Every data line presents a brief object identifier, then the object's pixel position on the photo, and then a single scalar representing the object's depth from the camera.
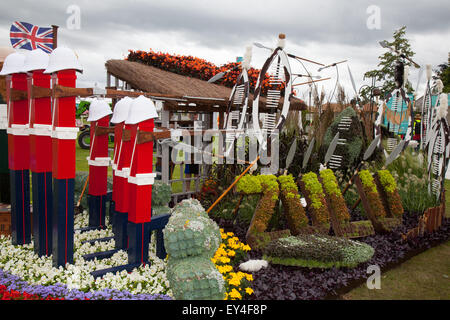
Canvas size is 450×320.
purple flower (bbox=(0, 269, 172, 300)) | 3.10
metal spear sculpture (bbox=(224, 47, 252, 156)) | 5.89
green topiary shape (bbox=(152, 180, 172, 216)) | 4.90
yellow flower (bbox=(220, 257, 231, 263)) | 3.84
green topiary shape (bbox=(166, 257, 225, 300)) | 2.98
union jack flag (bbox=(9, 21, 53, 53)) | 4.80
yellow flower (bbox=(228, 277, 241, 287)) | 3.43
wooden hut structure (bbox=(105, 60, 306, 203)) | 5.68
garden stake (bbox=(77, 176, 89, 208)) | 5.31
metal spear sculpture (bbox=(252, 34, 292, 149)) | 5.26
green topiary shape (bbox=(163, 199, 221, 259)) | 3.20
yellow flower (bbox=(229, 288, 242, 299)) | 3.28
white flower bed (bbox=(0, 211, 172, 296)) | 3.39
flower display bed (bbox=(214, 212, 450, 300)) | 3.55
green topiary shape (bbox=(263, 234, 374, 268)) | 4.05
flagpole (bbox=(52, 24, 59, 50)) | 4.96
